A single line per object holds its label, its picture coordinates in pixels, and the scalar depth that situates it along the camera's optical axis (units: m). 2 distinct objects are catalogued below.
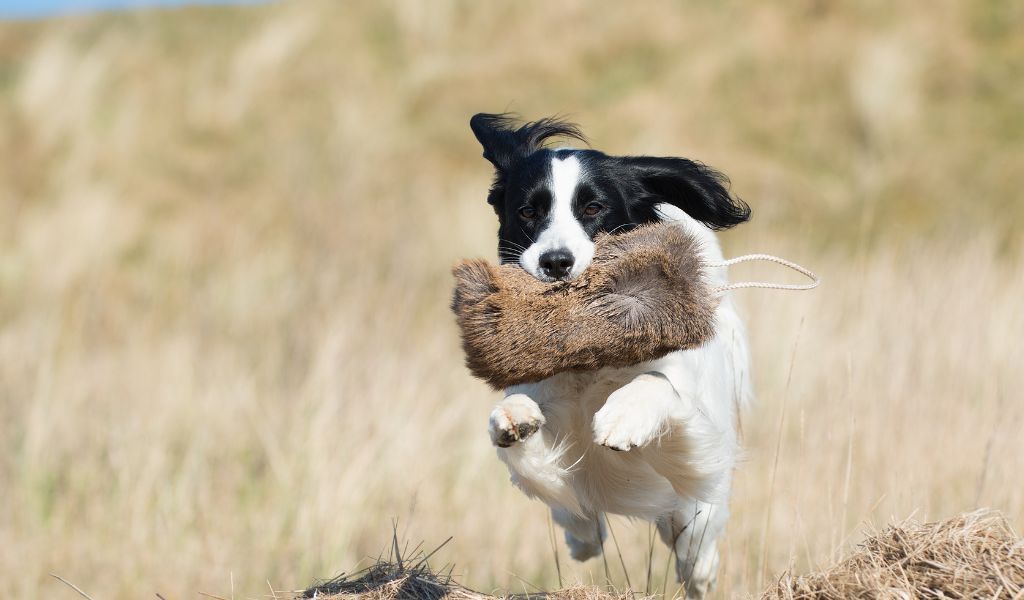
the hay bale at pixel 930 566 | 5.25
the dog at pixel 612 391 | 6.59
